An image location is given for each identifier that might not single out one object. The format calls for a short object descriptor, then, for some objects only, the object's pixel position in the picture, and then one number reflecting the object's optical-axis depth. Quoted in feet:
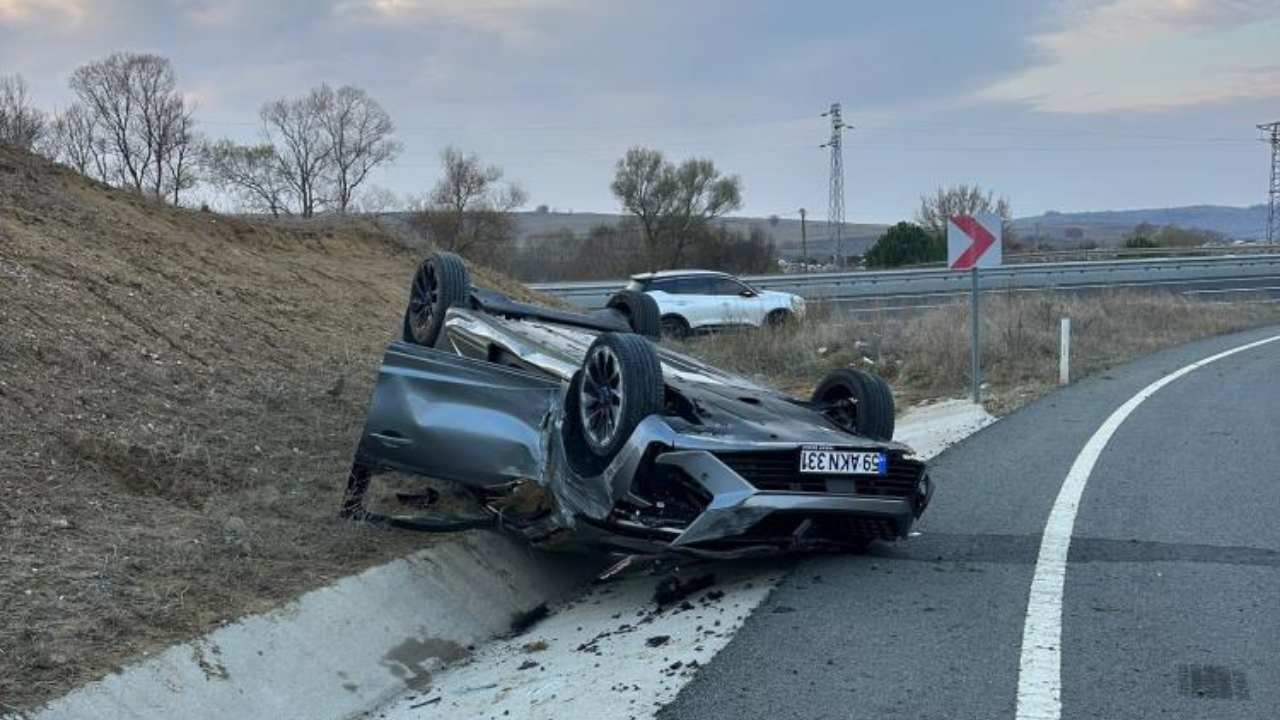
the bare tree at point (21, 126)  83.58
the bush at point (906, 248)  194.08
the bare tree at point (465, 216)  144.66
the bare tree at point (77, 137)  138.92
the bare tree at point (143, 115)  142.41
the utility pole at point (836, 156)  198.47
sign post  43.65
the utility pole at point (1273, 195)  243.40
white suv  74.08
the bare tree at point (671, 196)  198.18
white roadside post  49.16
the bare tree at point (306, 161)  166.20
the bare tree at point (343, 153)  171.12
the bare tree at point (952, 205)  255.91
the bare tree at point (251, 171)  157.07
